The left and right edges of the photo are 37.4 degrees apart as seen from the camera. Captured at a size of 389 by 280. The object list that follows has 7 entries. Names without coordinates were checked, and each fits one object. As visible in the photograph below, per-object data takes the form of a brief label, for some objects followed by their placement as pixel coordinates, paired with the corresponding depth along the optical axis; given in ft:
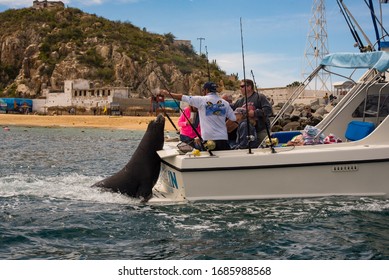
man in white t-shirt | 32.39
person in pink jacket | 35.73
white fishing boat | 30.89
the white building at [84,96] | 248.11
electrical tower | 168.25
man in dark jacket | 33.63
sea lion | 34.60
